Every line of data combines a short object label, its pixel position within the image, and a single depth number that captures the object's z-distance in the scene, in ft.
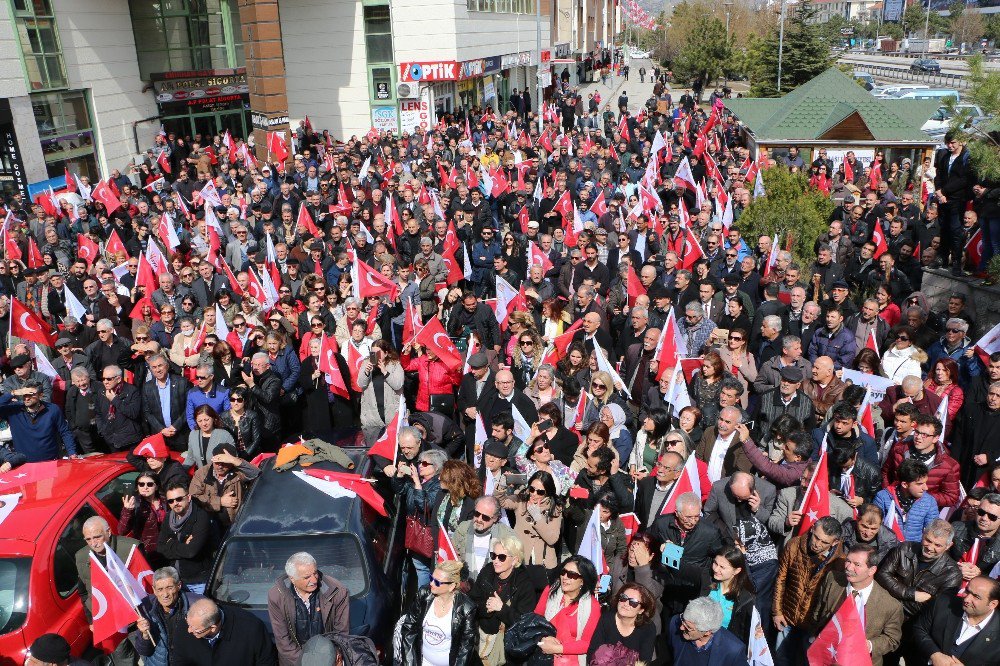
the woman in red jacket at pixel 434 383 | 27.37
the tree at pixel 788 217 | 40.60
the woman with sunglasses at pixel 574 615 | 15.53
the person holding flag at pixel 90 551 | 17.58
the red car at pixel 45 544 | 16.19
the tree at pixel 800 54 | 123.03
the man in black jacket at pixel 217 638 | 15.06
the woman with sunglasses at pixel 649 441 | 21.90
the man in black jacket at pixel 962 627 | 14.52
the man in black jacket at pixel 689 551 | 16.88
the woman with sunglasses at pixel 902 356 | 25.12
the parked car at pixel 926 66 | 203.51
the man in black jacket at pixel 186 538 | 19.12
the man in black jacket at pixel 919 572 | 15.97
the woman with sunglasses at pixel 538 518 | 18.31
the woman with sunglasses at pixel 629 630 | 14.85
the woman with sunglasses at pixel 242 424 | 24.03
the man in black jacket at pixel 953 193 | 32.86
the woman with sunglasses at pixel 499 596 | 16.34
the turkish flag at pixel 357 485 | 19.72
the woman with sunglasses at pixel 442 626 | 15.71
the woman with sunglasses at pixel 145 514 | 20.04
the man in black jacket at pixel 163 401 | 26.48
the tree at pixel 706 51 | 169.48
